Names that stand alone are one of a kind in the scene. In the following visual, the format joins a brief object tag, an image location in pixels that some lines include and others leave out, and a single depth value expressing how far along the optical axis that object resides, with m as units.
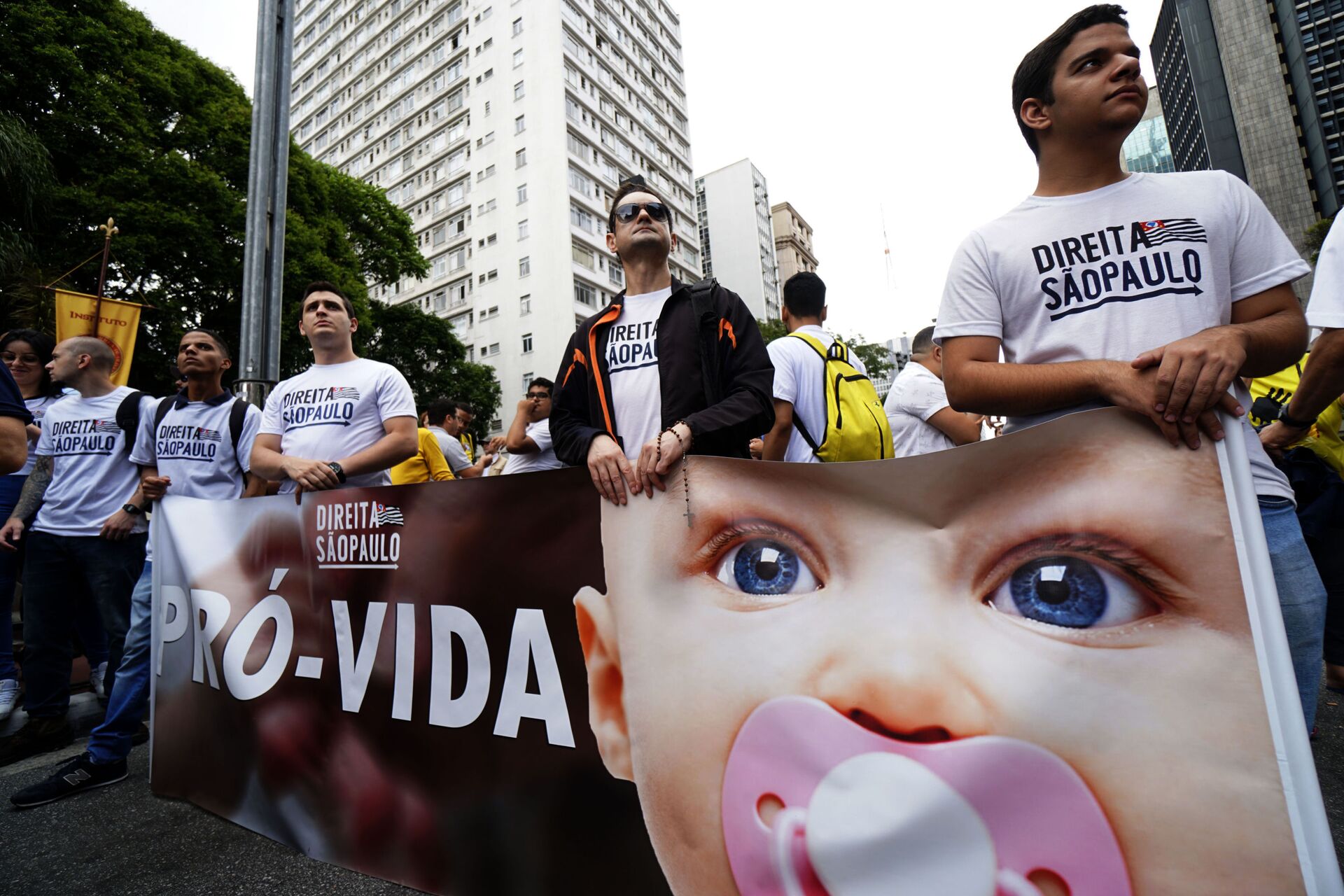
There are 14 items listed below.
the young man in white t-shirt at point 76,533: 3.17
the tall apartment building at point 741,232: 56.12
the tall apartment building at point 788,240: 69.44
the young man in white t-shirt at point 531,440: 4.34
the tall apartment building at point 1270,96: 54.97
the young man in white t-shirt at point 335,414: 2.69
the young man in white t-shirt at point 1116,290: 1.18
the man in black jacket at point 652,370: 1.79
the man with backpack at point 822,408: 2.90
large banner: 1.11
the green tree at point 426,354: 27.38
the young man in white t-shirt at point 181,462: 2.79
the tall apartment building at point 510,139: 34.22
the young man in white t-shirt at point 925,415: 3.09
